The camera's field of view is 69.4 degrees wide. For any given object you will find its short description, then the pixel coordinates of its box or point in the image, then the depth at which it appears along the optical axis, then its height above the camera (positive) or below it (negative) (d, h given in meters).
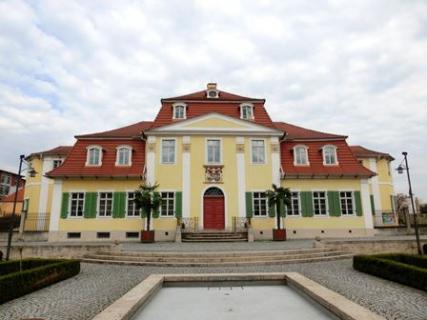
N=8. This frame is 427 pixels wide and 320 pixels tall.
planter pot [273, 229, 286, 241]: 19.91 -0.69
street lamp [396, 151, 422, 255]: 15.78 +2.73
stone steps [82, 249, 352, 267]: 12.44 -1.38
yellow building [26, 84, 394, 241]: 21.27 +3.10
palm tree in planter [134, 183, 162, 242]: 19.45 +1.39
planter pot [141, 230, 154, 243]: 19.45 -0.71
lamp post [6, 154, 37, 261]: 13.88 +2.72
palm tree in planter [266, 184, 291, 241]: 19.73 +1.49
